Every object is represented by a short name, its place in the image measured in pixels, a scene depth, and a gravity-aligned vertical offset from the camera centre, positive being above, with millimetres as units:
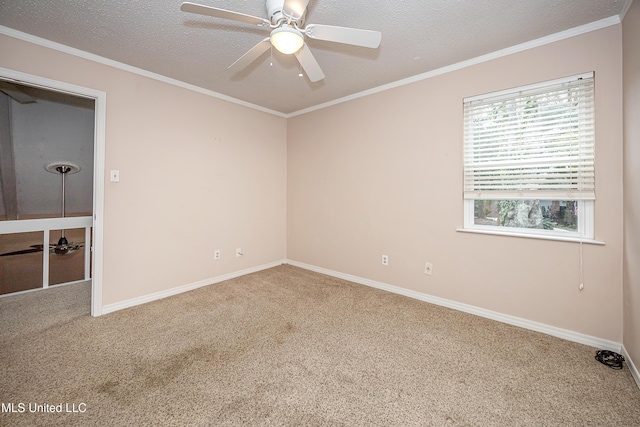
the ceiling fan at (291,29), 1418 +1102
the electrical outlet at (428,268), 2855 -578
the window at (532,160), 2059 +492
